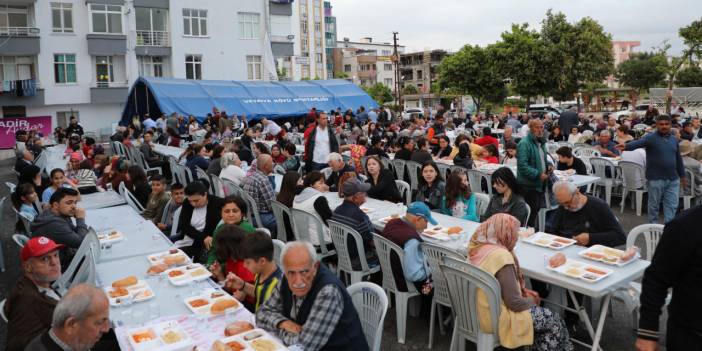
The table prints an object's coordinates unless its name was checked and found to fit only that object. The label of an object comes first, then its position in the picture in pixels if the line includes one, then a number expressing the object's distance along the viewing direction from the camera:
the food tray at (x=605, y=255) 4.41
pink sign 23.20
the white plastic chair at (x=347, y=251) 5.23
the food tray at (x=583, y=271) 4.11
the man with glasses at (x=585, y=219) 5.18
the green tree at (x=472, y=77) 40.03
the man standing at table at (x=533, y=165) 7.16
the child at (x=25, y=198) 7.15
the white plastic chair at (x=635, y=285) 4.49
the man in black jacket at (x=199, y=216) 6.00
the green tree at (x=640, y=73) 57.50
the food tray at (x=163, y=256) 4.85
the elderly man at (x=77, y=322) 2.65
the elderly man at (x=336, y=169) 8.36
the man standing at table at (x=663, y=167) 7.51
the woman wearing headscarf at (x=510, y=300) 3.78
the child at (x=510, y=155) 10.62
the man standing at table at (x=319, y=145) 10.43
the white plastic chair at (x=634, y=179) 9.33
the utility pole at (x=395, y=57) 41.75
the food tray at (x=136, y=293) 4.00
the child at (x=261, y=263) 3.81
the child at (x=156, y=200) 7.43
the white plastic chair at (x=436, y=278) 4.54
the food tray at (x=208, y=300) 3.77
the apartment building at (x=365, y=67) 105.56
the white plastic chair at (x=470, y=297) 3.74
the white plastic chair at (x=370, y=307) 3.36
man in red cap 3.34
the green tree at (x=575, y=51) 29.64
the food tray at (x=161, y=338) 3.20
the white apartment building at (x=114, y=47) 29.55
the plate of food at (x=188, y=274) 4.36
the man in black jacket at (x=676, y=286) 2.55
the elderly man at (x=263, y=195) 7.05
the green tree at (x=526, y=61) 30.33
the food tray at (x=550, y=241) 4.92
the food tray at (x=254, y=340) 3.14
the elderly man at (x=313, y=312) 3.20
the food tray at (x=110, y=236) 5.70
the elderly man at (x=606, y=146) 11.02
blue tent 24.41
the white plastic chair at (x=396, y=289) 4.82
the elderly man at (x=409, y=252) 4.71
